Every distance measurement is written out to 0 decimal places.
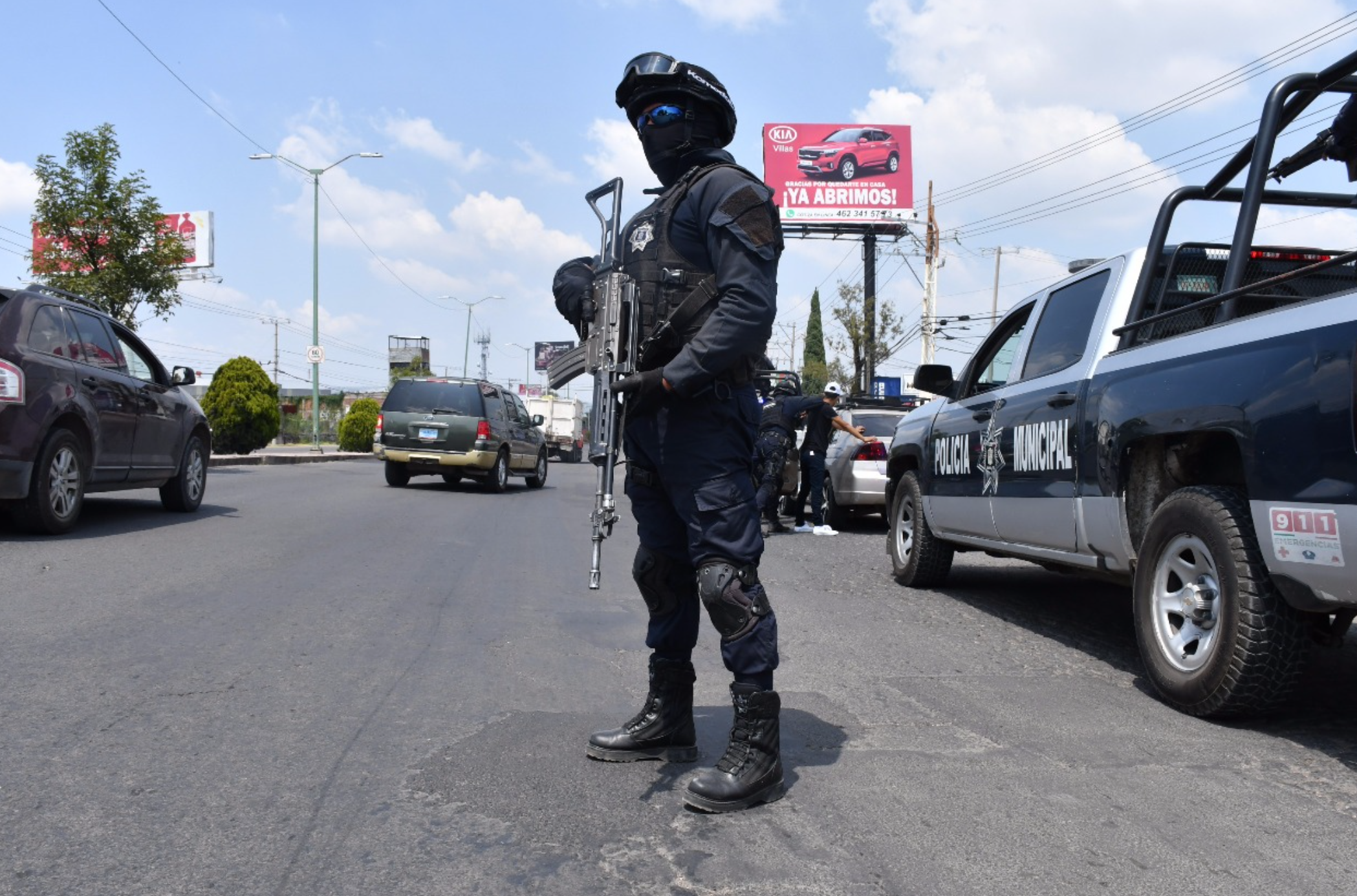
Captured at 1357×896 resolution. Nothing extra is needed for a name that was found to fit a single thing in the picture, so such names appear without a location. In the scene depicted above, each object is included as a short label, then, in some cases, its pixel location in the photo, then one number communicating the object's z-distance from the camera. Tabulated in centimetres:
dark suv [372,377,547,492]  1691
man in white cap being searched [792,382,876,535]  1167
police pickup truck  348
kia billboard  4984
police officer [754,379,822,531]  1121
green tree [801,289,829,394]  6118
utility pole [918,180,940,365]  4547
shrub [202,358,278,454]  2548
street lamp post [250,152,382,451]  3288
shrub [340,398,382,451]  3628
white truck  4706
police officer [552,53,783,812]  313
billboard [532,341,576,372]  11761
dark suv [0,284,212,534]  762
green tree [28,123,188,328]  1772
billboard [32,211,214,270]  5772
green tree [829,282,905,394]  4541
